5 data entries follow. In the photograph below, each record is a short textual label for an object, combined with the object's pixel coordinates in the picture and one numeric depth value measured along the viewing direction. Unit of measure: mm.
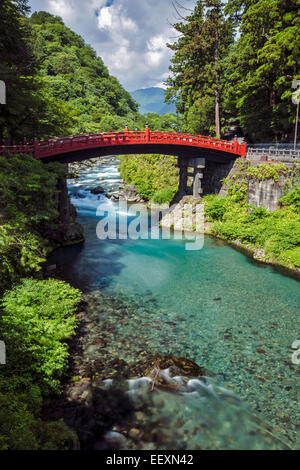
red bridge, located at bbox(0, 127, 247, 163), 21906
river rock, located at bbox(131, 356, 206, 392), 9859
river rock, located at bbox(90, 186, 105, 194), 40947
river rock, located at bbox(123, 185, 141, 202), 38562
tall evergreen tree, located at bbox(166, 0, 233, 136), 33438
